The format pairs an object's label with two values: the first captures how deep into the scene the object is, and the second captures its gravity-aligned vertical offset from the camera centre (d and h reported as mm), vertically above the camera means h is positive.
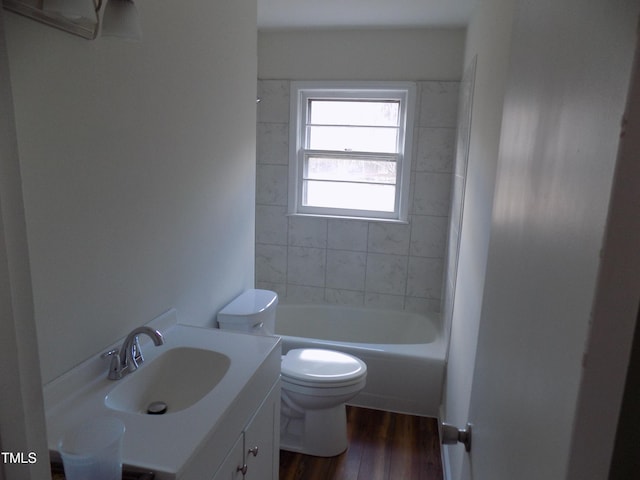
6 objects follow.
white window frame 3225 +269
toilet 2219 -1105
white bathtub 2756 -1214
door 401 -79
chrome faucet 1322 -577
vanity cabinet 1283 -893
